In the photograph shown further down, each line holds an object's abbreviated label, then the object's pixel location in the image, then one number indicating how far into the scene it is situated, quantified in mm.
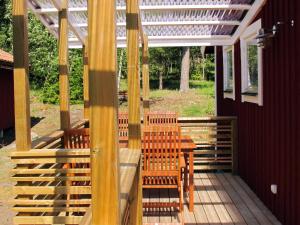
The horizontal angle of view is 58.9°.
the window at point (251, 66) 3535
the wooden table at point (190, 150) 3252
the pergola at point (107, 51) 925
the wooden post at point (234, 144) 4578
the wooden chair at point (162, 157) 3140
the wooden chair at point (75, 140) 3433
